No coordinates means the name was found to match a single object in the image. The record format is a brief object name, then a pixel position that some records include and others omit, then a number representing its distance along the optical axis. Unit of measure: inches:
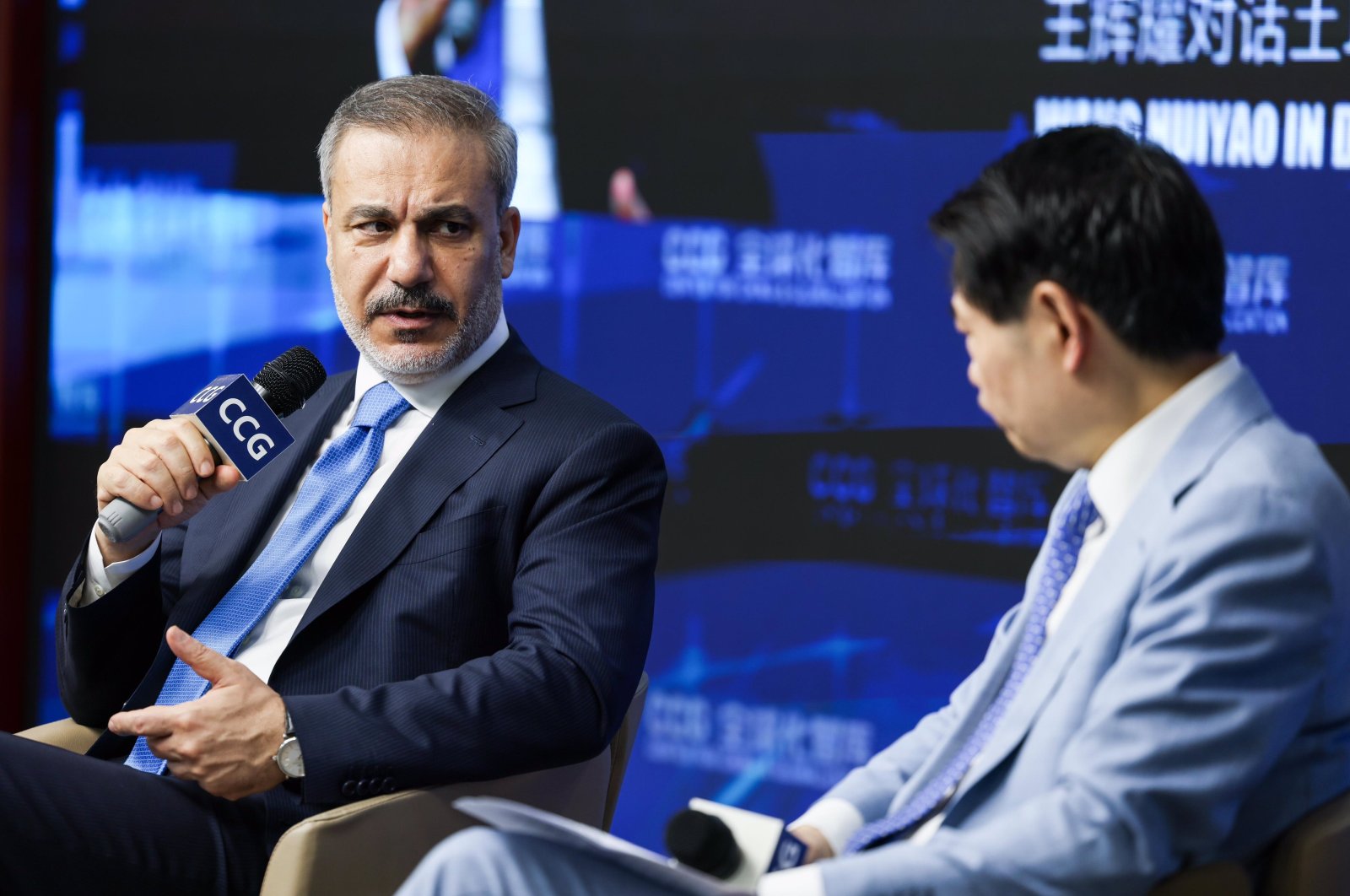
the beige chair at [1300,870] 175.1
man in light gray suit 174.4
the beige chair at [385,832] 183.1
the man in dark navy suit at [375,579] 185.7
